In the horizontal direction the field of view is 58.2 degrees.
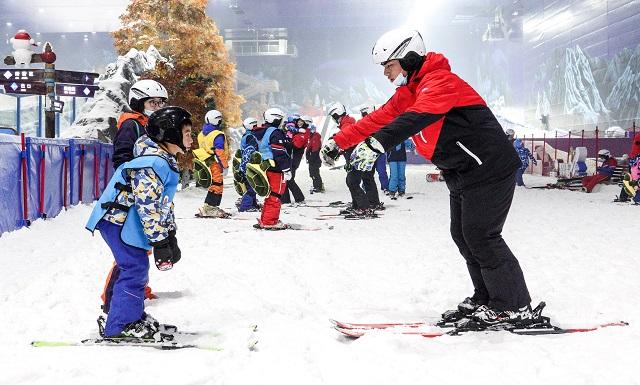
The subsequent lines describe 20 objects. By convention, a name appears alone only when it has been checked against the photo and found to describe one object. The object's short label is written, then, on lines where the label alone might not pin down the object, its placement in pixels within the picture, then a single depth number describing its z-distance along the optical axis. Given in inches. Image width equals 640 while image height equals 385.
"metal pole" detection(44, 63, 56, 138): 480.4
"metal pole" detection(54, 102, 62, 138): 612.7
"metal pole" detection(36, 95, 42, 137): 568.9
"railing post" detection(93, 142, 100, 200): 473.4
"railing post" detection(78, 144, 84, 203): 438.6
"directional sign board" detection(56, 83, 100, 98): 488.7
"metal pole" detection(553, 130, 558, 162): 962.4
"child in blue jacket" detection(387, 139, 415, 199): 549.2
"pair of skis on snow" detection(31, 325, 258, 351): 129.1
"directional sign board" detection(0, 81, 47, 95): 483.5
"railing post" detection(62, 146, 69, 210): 400.5
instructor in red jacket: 136.8
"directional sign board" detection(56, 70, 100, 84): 486.3
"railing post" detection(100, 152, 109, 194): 506.3
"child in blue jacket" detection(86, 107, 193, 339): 130.5
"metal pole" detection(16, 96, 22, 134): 510.8
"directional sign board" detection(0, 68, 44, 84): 478.6
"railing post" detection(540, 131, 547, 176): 986.8
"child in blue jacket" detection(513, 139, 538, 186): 729.6
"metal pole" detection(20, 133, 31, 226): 325.1
